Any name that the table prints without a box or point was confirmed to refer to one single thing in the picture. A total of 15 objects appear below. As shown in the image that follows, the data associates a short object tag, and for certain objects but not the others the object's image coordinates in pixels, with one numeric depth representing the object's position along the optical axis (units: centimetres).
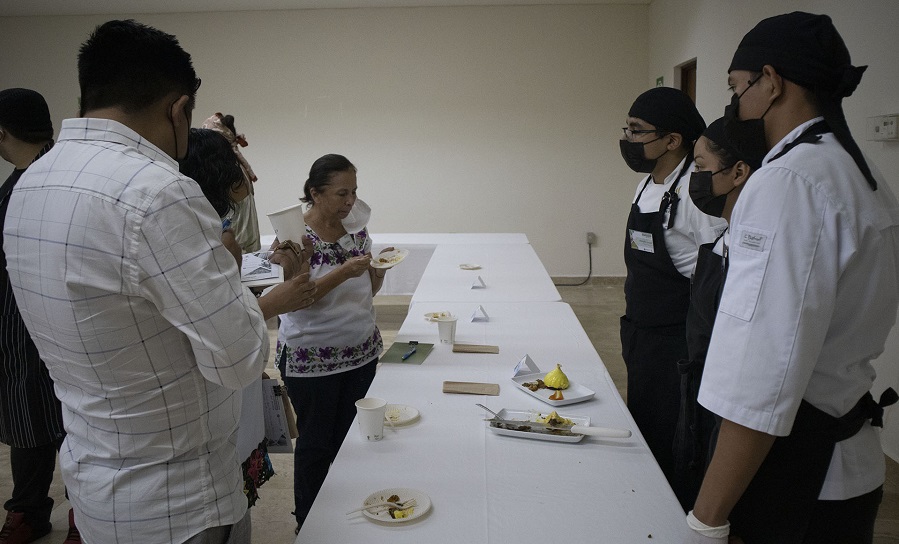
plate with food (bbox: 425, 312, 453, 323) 280
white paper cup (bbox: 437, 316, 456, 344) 256
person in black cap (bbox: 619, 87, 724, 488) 216
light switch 288
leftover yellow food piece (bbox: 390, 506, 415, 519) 132
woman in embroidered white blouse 240
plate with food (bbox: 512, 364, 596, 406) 191
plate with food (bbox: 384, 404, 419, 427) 178
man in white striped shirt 98
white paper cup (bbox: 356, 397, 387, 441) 166
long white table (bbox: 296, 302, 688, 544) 129
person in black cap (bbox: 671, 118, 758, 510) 157
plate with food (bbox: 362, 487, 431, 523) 131
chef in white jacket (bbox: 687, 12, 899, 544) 101
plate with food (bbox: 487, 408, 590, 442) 165
